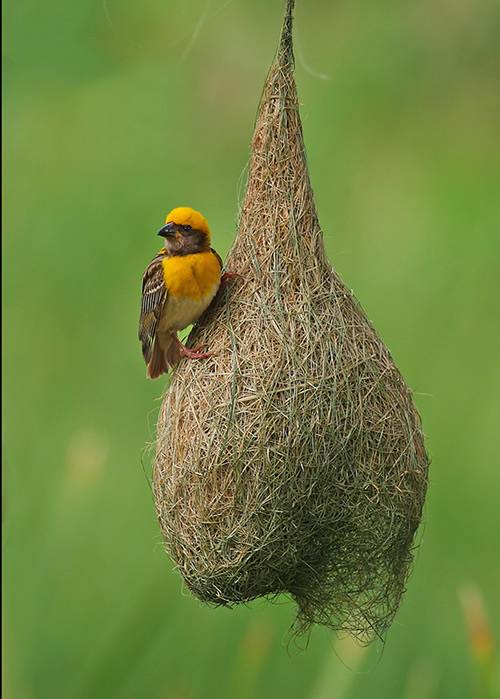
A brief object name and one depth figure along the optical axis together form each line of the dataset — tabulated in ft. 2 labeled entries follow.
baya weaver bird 19.03
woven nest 17.89
